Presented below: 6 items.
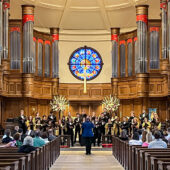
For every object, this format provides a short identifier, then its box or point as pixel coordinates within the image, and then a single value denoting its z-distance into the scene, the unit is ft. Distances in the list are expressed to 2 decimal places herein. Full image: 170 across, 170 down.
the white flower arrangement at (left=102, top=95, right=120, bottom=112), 83.82
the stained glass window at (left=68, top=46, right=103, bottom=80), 95.14
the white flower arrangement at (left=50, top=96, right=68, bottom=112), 83.41
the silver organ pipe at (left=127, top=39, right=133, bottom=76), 84.64
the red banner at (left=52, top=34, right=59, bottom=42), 89.40
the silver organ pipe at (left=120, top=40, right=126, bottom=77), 86.97
